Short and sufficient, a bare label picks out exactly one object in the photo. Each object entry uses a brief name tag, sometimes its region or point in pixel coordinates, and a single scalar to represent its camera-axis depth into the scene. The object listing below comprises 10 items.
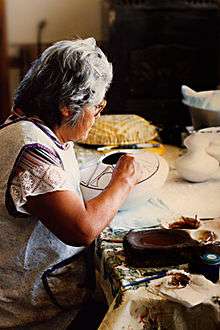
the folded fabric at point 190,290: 1.40
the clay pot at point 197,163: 2.03
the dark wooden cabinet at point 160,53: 3.40
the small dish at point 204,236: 1.62
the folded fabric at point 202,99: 2.41
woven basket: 2.37
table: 1.42
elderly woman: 1.55
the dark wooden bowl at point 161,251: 1.54
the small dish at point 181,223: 1.71
